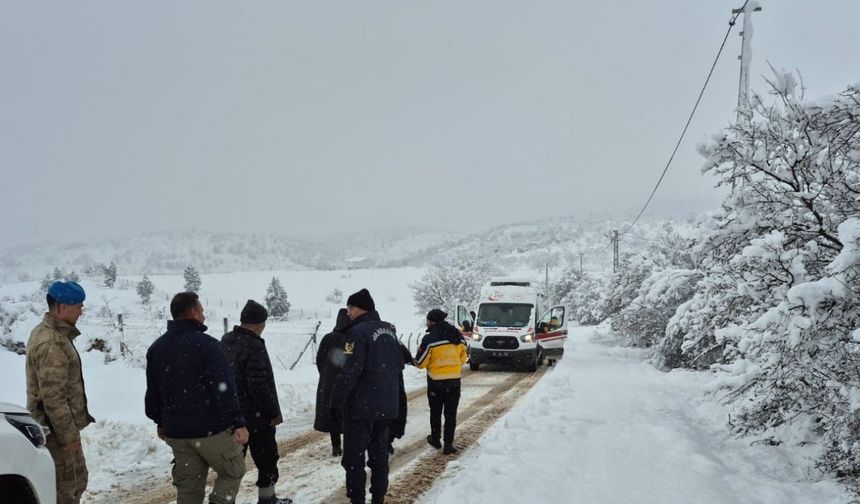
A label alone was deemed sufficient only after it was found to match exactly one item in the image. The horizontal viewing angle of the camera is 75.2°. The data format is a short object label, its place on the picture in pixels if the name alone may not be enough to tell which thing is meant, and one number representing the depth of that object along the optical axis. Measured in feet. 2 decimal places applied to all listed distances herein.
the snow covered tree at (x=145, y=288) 259.19
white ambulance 58.08
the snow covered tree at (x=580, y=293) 143.02
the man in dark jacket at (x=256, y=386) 16.20
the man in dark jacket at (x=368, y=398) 16.56
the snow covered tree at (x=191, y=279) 301.63
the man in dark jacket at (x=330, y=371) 21.54
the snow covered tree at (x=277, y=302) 236.84
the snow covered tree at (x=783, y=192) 19.60
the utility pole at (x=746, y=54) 38.09
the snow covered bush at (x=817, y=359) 16.33
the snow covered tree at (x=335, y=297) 312.89
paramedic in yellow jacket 24.30
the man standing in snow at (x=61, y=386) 12.84
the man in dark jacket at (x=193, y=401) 13.00
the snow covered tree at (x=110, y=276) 312.09
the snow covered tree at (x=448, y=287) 136.67
